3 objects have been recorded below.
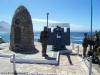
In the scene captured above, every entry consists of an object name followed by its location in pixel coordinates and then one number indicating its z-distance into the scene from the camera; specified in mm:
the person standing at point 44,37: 10360
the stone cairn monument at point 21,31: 12828
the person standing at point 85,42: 10938
